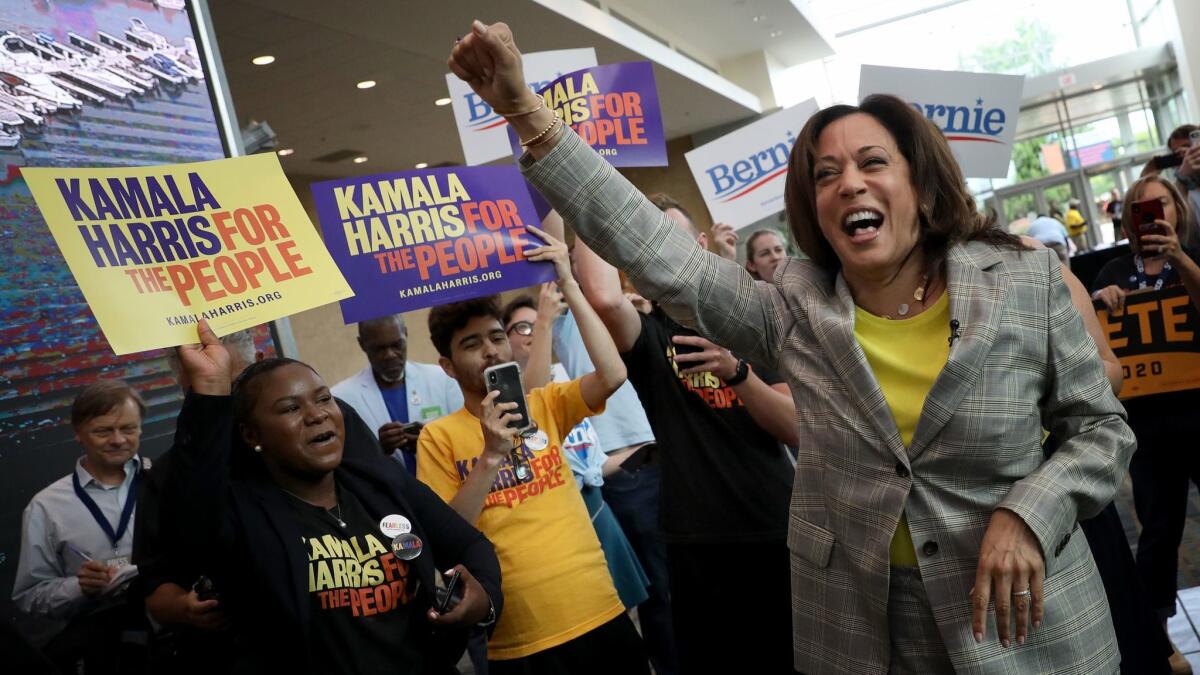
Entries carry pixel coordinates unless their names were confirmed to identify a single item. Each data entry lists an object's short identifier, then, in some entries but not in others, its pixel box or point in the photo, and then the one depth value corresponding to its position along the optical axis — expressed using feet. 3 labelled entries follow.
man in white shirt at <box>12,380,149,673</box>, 8.80
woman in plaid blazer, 5.44
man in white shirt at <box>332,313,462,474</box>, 14.71
